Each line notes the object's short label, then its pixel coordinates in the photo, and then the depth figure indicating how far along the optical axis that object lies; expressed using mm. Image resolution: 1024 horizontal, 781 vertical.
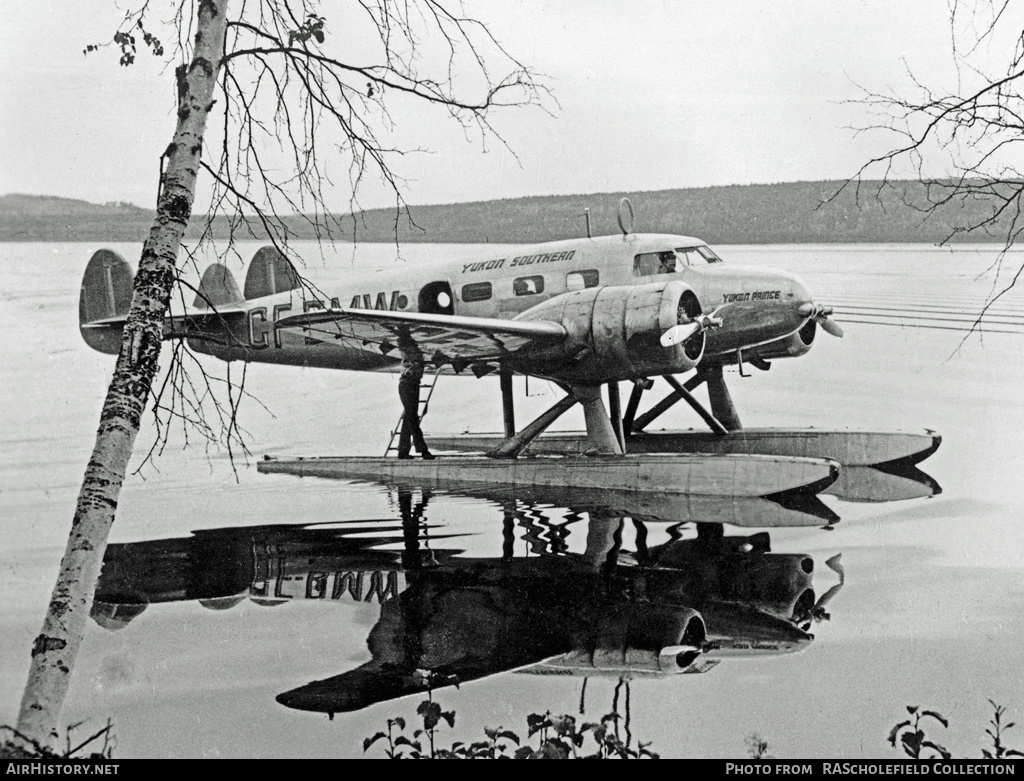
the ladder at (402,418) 13736
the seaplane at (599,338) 12289
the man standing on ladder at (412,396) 13812
